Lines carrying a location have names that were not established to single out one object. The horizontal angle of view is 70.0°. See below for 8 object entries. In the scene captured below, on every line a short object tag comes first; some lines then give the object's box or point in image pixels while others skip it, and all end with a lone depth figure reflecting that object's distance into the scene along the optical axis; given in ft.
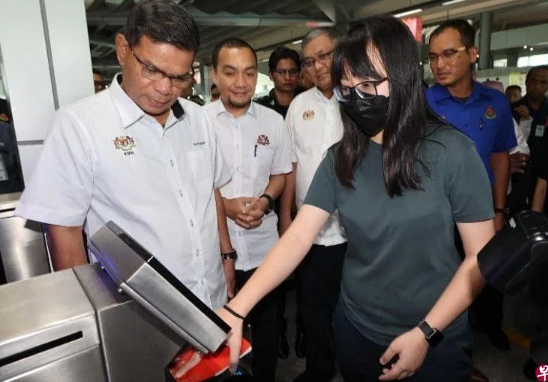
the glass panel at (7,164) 7.62
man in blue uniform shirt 6.96
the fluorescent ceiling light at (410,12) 21.10
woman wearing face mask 3.15
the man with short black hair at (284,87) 8.32
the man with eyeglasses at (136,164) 3.85
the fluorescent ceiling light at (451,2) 19.75
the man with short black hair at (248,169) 6.46
